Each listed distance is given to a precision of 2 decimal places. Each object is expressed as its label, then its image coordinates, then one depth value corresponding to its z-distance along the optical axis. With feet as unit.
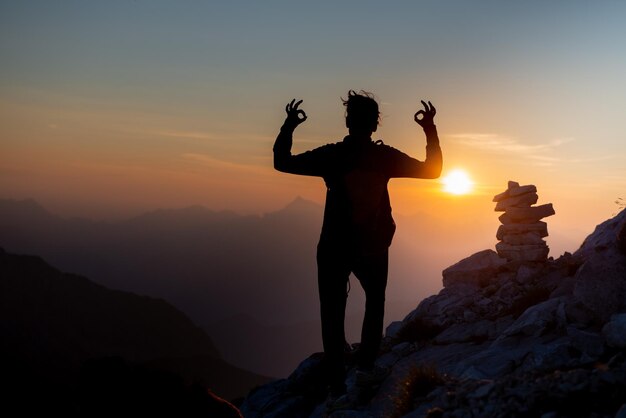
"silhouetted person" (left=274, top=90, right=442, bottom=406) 19.45
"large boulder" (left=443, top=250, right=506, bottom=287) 67.51
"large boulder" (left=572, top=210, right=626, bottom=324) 36.42
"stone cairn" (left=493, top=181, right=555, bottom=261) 64.18
